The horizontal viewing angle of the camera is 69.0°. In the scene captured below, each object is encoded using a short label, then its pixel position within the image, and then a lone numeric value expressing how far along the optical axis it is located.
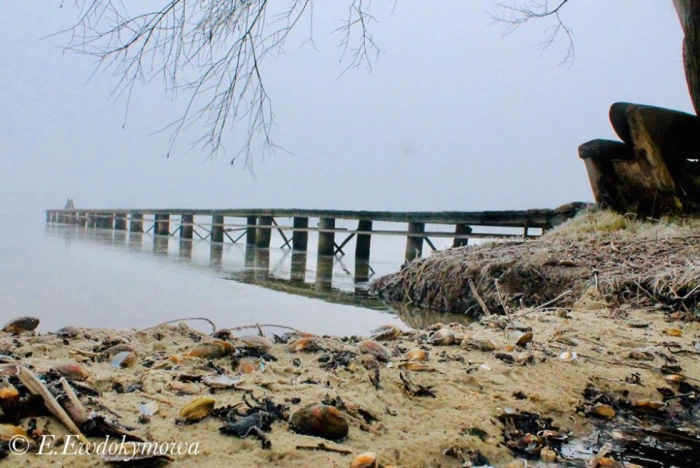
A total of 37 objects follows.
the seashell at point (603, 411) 1.68
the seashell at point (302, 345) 2.12
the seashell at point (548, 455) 1.33
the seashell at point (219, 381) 1.53
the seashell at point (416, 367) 1.84
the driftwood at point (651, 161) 6.38
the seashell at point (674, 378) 2.03
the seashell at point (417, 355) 2.00
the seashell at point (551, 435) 1.45
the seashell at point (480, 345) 2.25
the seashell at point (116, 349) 1.92
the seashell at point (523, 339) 2.36
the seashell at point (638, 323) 2.99
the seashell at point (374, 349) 1.99
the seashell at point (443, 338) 2.35
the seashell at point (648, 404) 1.77
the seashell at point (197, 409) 1.27
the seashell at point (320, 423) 1.28
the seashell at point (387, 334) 2.55
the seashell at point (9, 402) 1.14
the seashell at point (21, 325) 2.36
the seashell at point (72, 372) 1.45
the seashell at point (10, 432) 1.06
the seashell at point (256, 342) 2.04
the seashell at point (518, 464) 1.27
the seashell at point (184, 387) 1.48
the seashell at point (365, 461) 1.13
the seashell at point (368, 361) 1.83
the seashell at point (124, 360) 1.80
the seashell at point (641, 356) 2.28
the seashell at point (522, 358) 2.06
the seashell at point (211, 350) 1.90
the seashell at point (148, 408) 1.28
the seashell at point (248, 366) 1.78
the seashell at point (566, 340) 2.47
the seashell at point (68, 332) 2.25
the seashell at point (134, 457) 1.04
